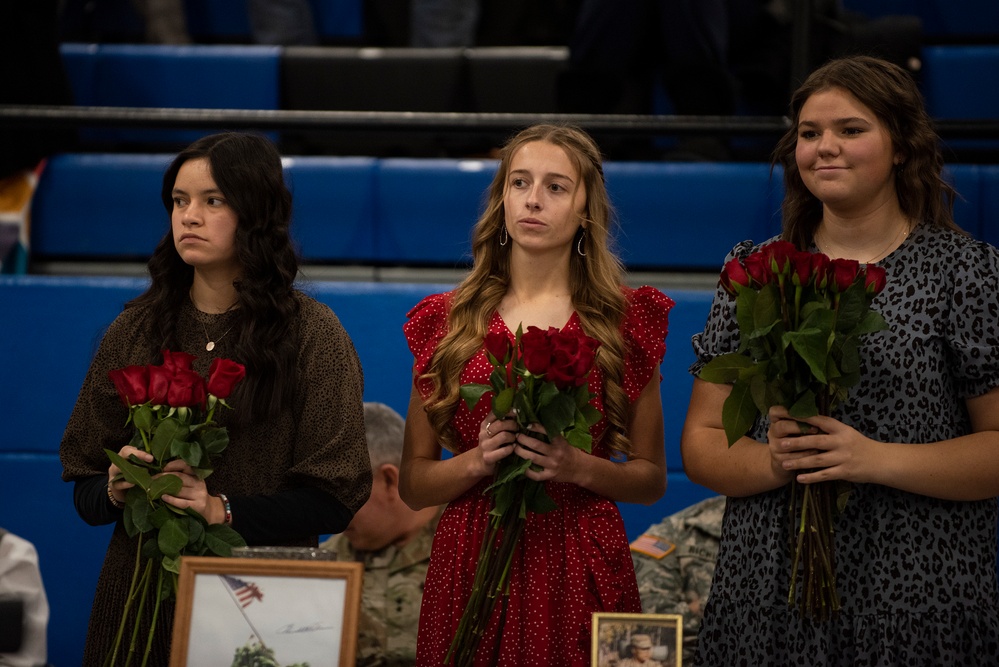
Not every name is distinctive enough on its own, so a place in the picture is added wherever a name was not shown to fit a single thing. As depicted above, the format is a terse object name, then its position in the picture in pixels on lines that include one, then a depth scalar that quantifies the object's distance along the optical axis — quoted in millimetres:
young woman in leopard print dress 8770
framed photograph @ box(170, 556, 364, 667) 8457
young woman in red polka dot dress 9029
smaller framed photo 8434
